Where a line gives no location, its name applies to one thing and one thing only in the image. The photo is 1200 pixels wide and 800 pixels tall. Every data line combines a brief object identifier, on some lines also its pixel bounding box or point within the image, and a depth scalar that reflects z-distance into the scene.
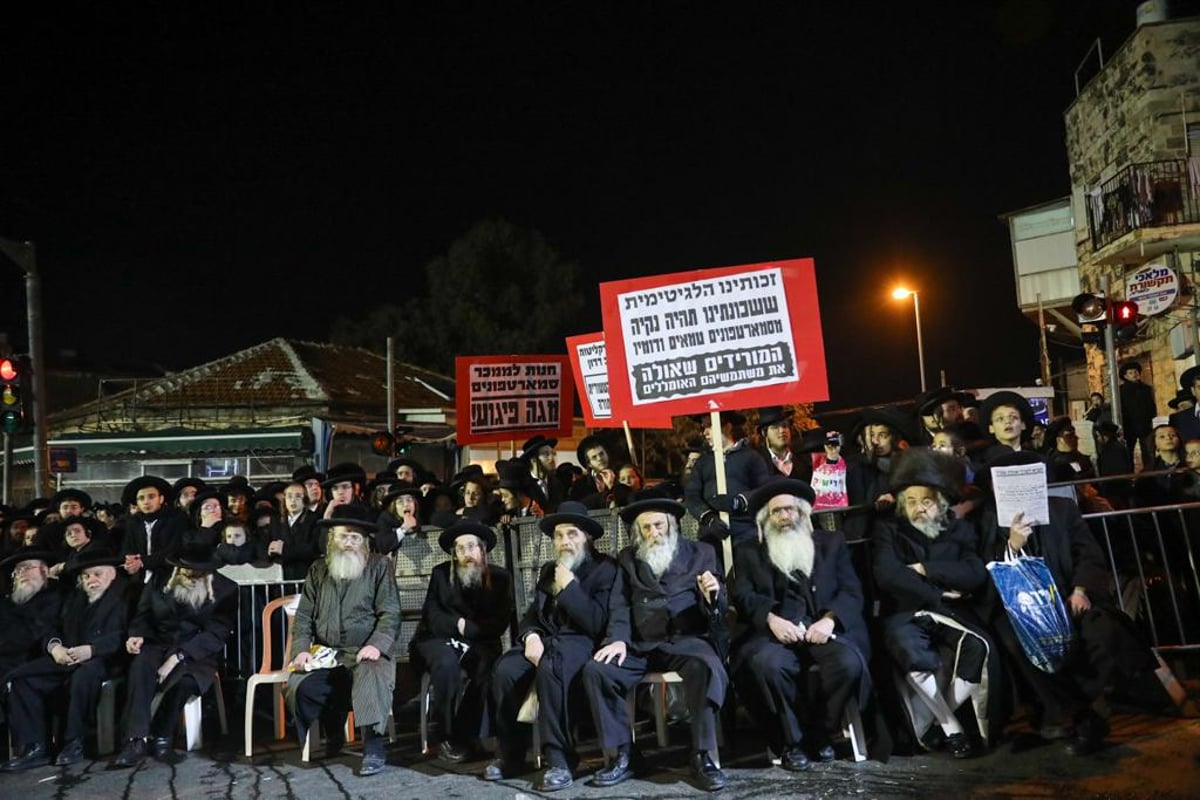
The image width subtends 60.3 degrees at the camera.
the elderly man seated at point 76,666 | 7.06
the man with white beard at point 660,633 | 5.66
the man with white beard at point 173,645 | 6.95
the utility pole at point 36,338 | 15.11
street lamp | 32.44
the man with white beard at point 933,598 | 5.62
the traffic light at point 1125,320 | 15.89
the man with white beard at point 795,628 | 5.68
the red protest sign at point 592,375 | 10.64
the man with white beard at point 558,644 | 5.90
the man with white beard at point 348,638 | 6.38
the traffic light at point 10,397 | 14.47
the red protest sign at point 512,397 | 11.48
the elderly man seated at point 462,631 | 6.57
